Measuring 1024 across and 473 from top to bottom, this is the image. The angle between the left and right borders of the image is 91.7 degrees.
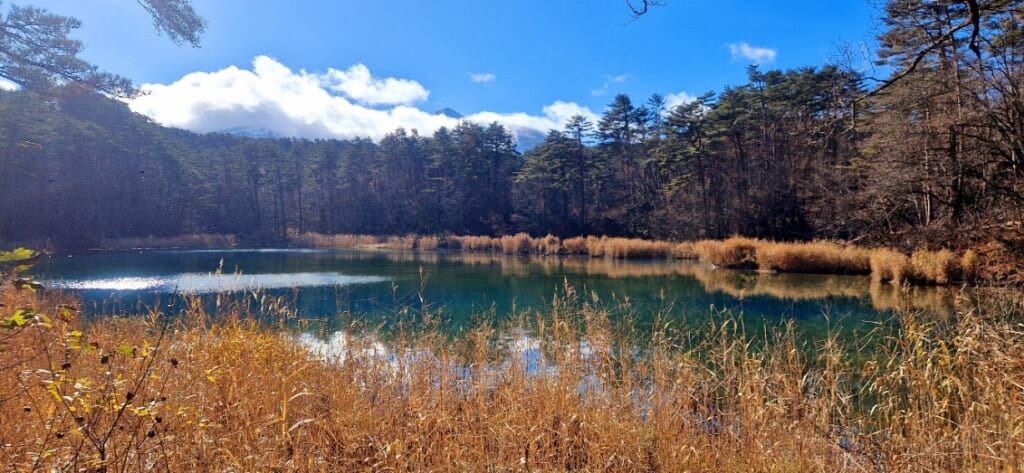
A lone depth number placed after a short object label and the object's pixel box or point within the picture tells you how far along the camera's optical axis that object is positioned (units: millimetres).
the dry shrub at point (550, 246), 30578
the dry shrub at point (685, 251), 25730
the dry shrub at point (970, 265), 12711
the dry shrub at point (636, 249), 26531
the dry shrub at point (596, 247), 27750
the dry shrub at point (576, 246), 29875
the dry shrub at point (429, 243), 37969
